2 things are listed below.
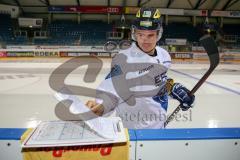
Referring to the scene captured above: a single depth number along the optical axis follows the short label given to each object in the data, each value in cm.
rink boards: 131
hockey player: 198
